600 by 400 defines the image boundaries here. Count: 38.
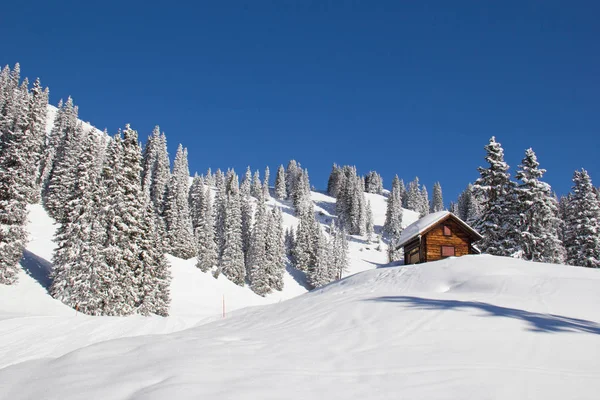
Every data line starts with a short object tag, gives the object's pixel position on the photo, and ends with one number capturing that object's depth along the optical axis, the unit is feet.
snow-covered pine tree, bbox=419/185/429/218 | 480.93
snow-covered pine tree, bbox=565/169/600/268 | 115.03
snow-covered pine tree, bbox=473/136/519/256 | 107.86
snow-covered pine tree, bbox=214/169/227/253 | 245.65
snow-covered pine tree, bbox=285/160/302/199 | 467.93
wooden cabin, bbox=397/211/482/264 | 107.24
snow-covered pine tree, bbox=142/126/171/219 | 213.75
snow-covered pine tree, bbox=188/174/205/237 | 230.07
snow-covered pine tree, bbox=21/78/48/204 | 109.69
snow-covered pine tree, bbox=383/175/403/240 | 393.09
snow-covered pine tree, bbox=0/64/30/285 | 96.89
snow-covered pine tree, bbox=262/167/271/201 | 447.83
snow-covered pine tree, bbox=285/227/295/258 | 312.62
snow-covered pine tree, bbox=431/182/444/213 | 504.02
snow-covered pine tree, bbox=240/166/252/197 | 425.52
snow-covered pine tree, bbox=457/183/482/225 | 367.04
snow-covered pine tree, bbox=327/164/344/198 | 515.91
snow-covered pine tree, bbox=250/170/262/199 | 447.01
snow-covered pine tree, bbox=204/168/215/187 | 463.17
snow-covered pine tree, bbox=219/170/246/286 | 211.00
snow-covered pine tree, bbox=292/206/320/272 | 283.32
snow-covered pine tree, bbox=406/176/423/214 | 520.18
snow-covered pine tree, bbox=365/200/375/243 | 402.31
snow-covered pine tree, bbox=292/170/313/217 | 411.03
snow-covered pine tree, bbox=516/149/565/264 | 105.81
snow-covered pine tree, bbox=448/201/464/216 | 430.57
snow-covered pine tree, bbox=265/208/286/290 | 228.43
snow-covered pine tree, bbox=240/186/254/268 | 259.00
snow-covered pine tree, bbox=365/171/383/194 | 584.40
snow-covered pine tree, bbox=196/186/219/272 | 206.81
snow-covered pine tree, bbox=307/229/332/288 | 251.39
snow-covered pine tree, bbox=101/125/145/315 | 94.94
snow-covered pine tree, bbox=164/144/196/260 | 188.44
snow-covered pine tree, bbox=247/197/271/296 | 215.28
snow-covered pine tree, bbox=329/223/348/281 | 275.96
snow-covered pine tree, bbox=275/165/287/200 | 479.82
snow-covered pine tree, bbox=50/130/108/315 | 91.91
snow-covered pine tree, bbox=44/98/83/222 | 170.91
